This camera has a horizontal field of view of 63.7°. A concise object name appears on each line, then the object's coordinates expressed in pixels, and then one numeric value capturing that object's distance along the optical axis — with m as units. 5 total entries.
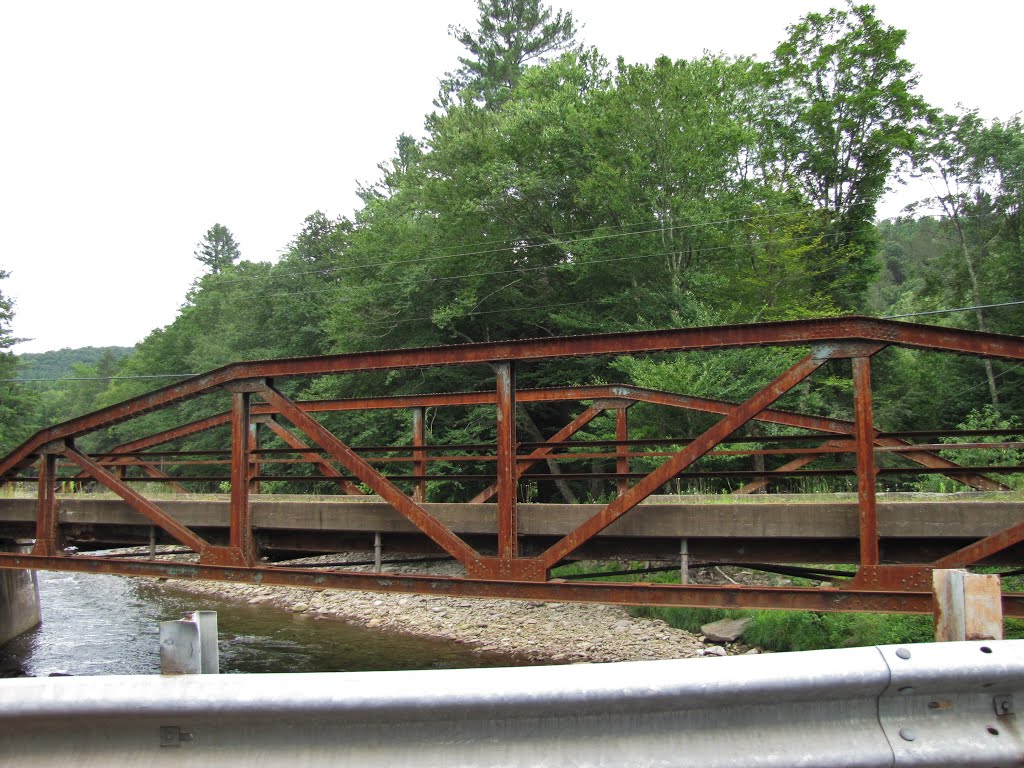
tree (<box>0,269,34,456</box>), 50.25
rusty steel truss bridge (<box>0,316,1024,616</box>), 7.22
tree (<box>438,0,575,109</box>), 47.09
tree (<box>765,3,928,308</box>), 32.94
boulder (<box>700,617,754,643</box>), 15.53
